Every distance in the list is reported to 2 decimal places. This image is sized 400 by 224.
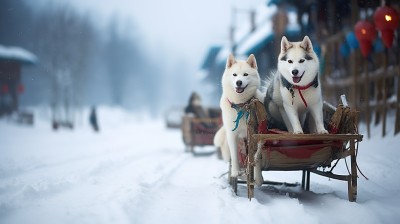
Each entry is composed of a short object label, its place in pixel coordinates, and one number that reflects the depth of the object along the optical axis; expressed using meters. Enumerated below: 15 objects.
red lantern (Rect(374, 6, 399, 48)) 6.04
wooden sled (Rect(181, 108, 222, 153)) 9.16
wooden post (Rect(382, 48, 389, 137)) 7.00
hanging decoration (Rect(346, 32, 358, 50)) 7.90
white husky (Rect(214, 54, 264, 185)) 4.08
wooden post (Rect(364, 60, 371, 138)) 7.85
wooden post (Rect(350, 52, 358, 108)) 8.76
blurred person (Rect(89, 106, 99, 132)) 22.03
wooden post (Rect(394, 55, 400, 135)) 6.56
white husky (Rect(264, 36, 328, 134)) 3.50
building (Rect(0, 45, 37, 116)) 26.28
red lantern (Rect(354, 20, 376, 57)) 6.90
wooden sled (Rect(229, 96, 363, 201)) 3.36
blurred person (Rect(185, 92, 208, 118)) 10.02
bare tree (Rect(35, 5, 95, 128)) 29.55
